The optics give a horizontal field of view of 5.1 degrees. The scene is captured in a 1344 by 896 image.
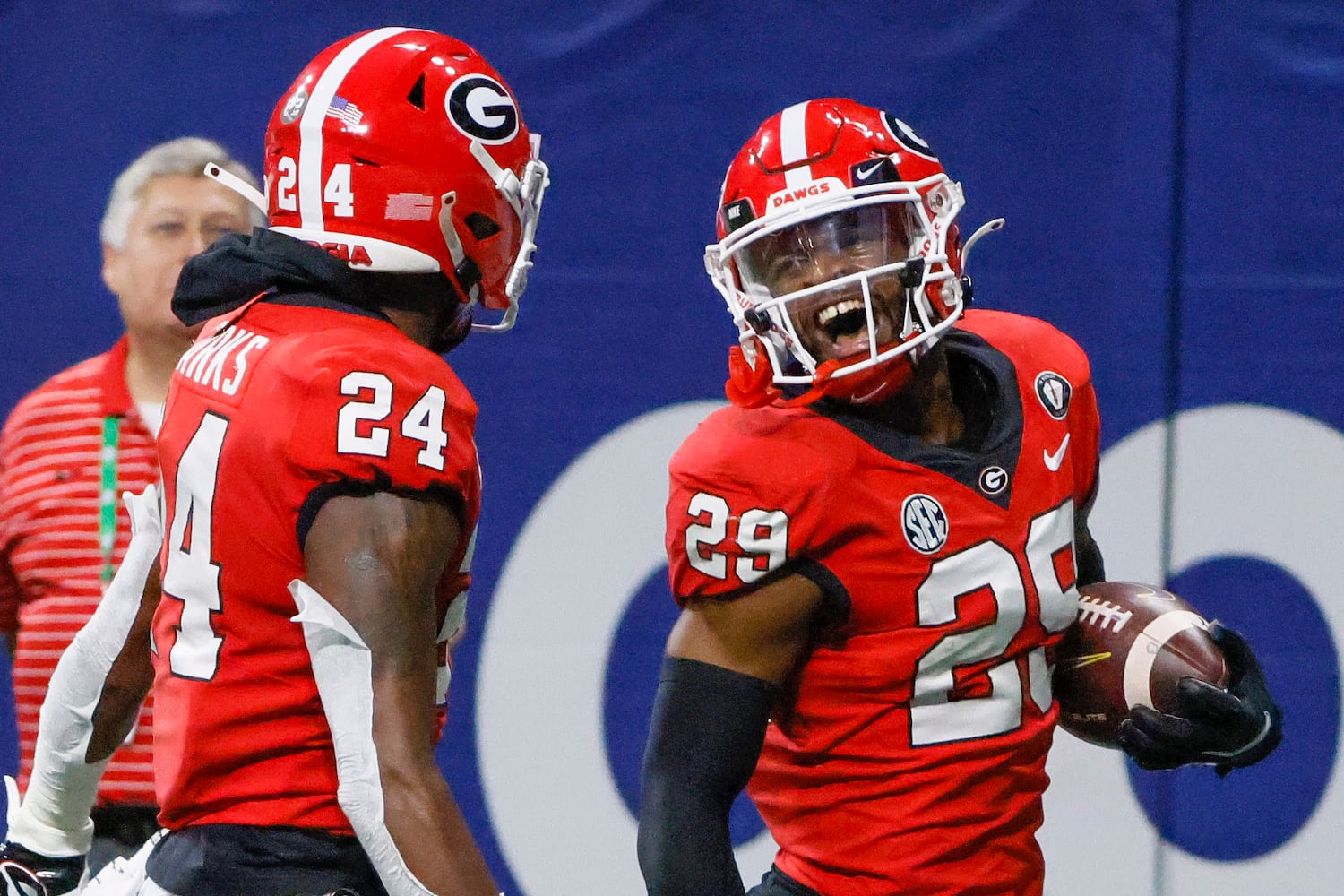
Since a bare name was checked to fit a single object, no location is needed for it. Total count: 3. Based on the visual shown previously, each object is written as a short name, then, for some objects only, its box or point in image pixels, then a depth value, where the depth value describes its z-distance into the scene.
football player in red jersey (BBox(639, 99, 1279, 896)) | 16.54
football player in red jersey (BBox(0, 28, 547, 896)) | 16.22
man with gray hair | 17.36
